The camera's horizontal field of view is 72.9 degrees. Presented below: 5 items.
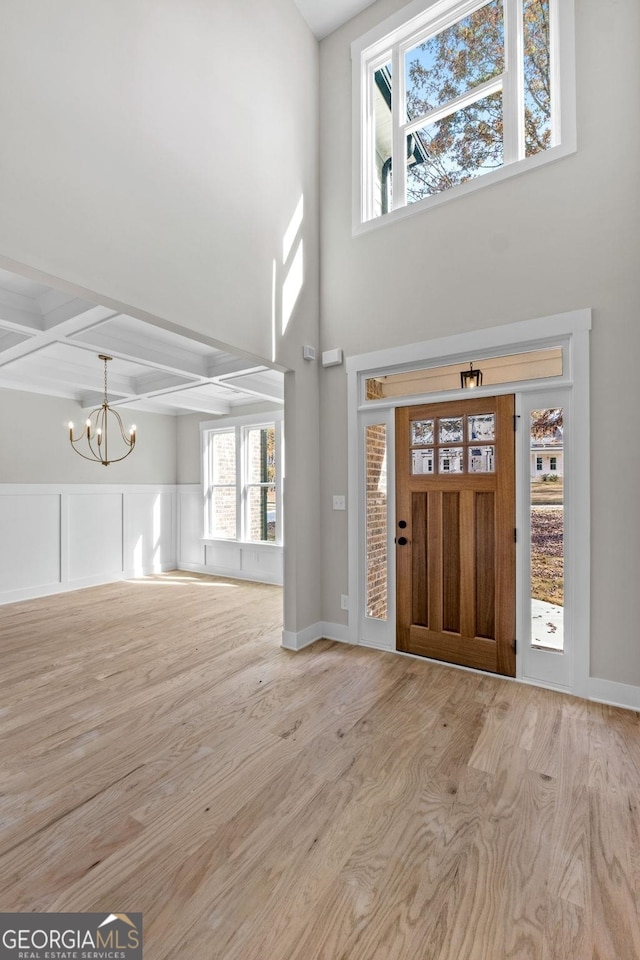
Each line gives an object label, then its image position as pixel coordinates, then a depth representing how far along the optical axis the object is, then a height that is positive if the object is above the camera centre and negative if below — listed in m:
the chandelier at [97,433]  6.07 +0.60
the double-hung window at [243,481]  6.30 -0.08
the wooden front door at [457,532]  2.98 -0.41
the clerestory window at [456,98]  2.97 +2.88
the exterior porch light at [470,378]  3.13 +0.71
